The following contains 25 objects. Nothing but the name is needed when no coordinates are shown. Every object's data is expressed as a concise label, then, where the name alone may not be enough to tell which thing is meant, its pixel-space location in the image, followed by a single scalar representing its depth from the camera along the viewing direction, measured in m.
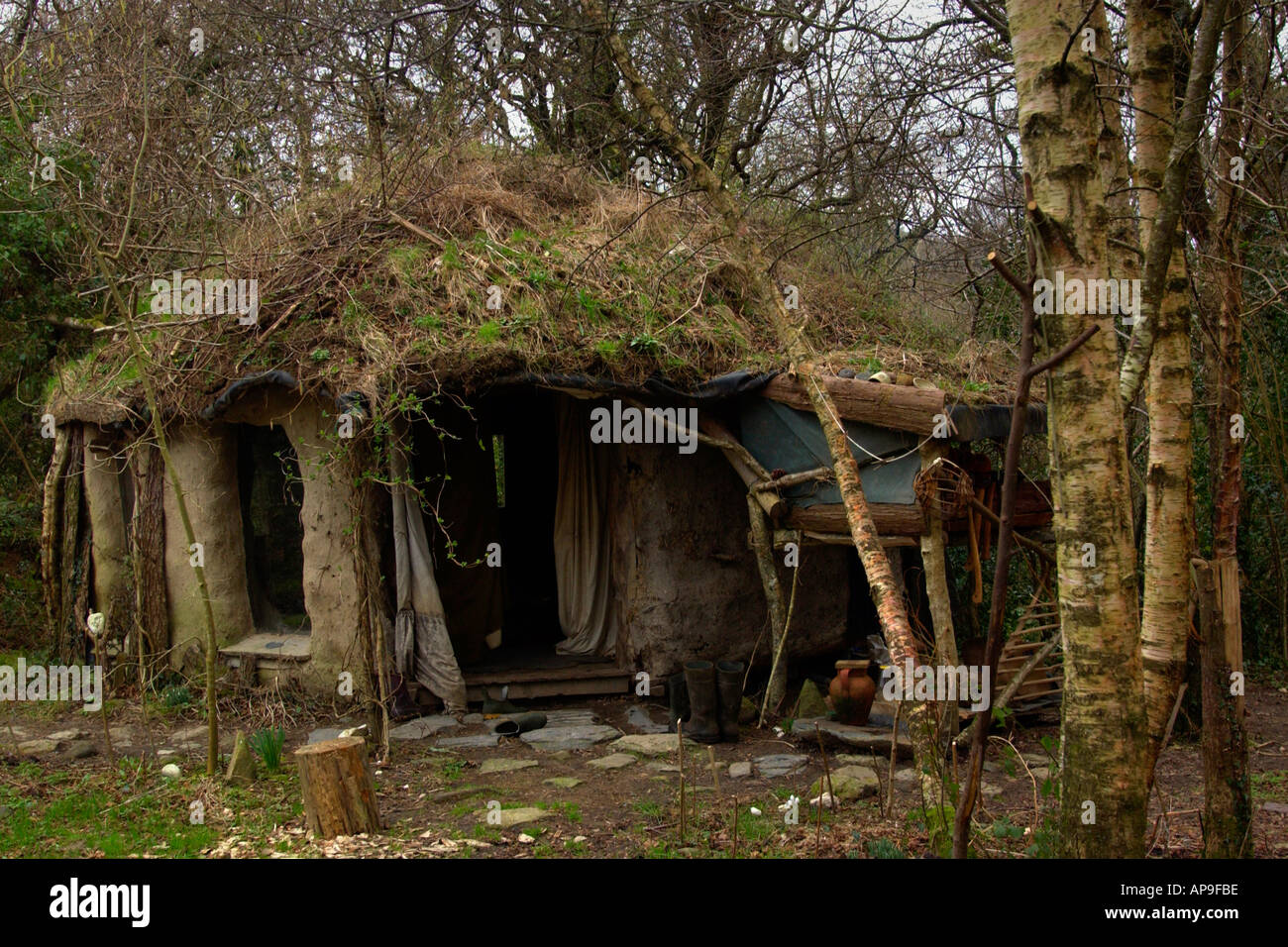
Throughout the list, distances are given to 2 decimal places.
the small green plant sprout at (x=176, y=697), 9.12
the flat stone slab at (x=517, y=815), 6.23
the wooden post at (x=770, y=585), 8.73
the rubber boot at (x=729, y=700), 8.33
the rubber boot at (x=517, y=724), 8.61
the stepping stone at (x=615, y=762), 7.67
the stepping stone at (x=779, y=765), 7.42
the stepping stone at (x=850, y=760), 7.61
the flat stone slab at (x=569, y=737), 8.28
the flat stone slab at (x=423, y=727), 8.41
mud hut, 8.24
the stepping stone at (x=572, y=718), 8.90
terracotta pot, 8.31
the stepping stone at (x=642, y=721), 8.73
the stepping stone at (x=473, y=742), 8.21
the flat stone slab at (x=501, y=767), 7.57
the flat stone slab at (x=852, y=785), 6.68
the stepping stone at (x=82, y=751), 7.82
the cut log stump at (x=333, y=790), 5.84
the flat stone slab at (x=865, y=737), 7.73
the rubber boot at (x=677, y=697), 8.80
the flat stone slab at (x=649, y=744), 8.02
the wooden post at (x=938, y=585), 7.12
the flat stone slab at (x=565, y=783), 7.15
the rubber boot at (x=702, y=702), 8.33
